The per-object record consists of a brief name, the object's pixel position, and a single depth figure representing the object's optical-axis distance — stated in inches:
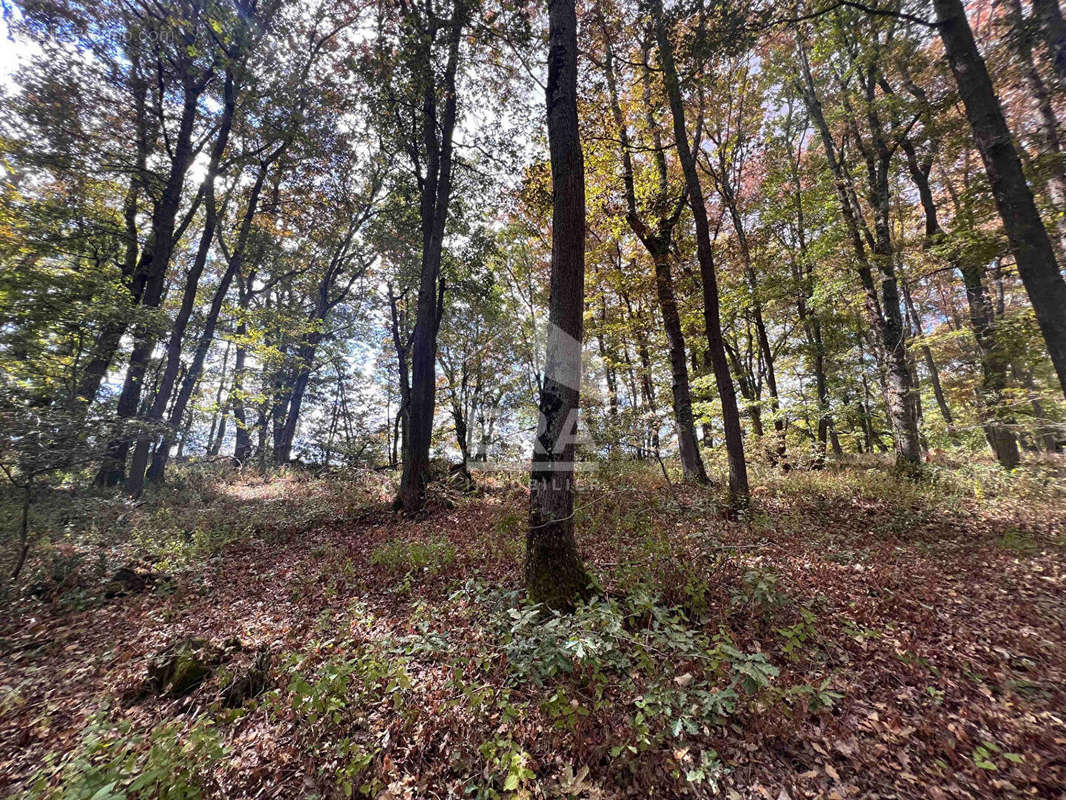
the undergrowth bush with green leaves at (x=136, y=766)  91.9
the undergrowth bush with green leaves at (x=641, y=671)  115.5
